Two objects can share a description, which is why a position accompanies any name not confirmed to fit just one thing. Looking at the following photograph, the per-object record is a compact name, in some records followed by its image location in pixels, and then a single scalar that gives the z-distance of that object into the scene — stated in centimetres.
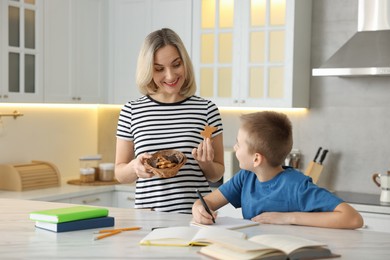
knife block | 483
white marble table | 195
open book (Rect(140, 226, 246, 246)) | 201
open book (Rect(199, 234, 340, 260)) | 183
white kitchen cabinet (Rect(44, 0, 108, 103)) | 503
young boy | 242
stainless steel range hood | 443
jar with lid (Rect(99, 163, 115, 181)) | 527
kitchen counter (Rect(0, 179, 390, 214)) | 429
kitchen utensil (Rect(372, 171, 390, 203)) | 443
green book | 229
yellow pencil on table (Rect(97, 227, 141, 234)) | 227
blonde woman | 286
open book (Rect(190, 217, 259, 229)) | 230
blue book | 229
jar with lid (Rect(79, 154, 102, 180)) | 530
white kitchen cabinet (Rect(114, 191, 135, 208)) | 505
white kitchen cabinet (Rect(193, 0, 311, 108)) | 479
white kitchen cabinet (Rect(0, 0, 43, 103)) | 459
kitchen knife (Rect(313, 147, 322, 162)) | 488
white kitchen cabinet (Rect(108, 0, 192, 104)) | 521
